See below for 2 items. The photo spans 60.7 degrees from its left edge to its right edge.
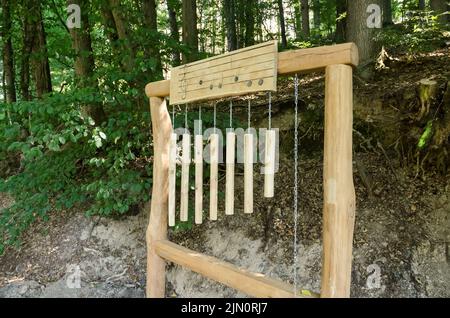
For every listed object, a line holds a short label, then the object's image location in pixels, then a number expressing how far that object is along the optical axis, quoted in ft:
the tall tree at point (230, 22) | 31.48
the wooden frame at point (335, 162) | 6.45
